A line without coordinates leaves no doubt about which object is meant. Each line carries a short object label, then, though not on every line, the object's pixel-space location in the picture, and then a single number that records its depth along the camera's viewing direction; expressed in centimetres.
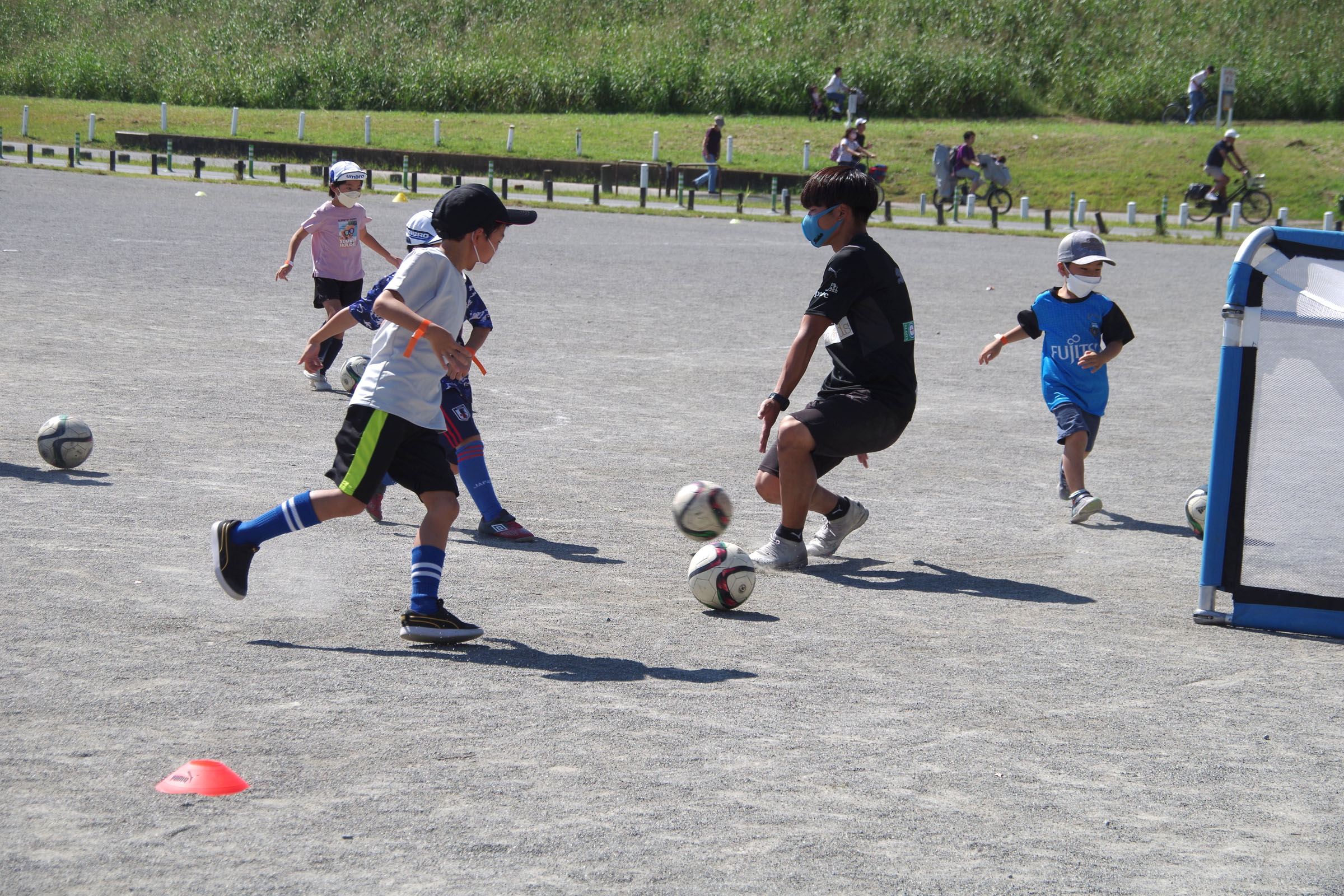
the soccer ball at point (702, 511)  1456
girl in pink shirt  2398
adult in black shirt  1393
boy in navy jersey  1508
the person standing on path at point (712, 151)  7331
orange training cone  824
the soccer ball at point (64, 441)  1662
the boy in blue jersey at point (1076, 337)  1737
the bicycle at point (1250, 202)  6844
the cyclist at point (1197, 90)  9031
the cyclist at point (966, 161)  7106
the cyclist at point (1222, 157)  6775
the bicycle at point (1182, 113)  9344
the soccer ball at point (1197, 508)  1591
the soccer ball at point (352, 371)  2045
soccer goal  1262
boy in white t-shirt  1131
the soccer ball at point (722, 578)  1267
